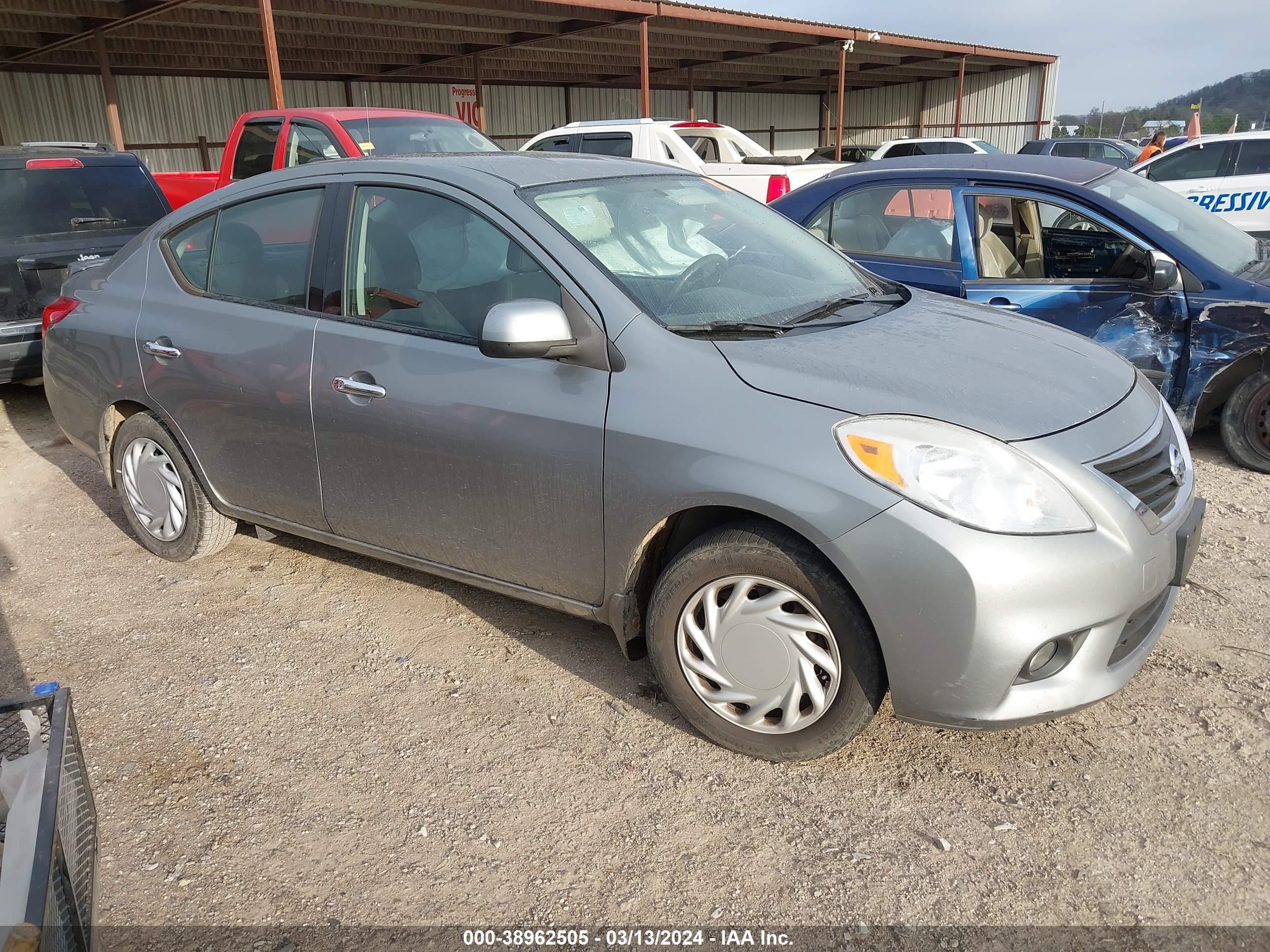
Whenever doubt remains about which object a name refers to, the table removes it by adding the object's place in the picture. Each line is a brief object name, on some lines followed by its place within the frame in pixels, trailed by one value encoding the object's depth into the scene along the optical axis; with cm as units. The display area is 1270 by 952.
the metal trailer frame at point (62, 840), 163
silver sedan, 243
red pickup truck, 862
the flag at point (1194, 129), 1917
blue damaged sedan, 488
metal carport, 1500
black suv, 637
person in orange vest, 1583
